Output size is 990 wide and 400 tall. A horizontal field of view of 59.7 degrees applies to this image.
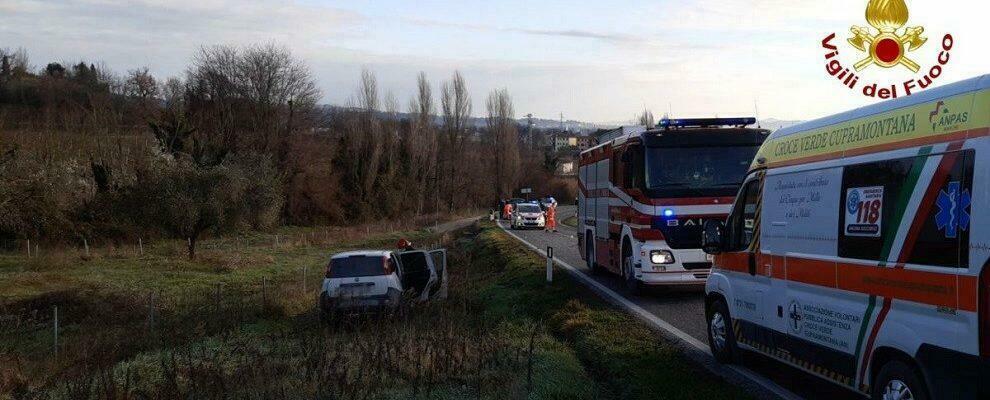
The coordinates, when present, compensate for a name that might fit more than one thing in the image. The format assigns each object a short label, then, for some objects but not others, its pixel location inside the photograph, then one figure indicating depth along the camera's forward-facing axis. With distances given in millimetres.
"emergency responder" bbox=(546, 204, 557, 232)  50316
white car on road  49531
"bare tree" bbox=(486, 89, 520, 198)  94000
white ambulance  5320
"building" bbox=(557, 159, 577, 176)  118875
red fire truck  14508
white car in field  17047
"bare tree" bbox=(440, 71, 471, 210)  89125
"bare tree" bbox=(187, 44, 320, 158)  66250
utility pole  120694
